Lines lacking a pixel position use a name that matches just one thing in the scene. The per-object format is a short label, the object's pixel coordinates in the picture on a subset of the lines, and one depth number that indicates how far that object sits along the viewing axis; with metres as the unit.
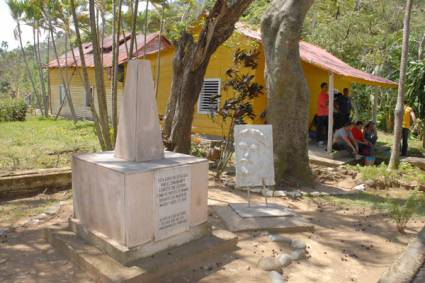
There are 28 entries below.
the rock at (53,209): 5.57
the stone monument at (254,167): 5.53
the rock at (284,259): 4.09
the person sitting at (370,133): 12.26
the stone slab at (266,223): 5.02
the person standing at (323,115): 11.90
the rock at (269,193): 7.10
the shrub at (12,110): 20.58
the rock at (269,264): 3.98
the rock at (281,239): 4.73
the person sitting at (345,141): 11.32
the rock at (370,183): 8.67
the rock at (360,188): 8.31
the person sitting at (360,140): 11.50
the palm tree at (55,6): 9.83
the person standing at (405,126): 12.16
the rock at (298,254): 4.27
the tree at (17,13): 17.08
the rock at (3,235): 4.65
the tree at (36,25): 16.88
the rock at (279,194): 7.06
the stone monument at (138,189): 3.76
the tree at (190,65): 7.40
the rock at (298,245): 4.49
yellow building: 11.48
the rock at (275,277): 3.72
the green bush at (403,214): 5.04
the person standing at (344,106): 12.86
